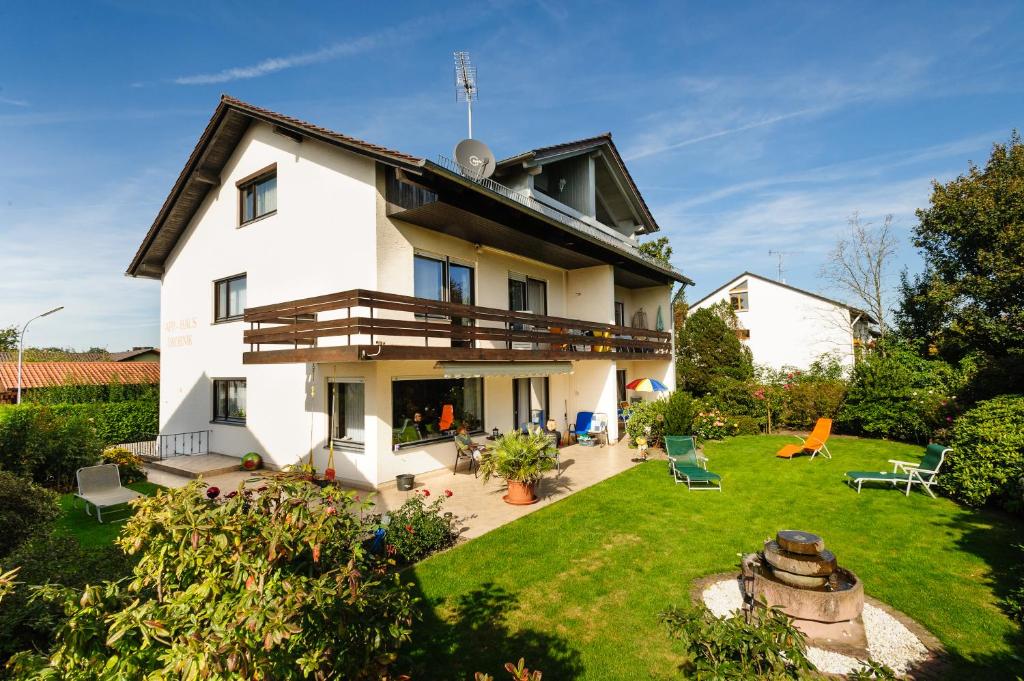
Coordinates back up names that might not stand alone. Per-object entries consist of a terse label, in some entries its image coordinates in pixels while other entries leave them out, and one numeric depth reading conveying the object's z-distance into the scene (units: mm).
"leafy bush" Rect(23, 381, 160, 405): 22047
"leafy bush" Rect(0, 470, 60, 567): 6922
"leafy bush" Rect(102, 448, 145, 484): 14047
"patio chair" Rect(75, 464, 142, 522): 10320
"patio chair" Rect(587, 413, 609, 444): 18453
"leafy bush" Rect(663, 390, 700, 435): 17719
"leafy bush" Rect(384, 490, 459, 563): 7871
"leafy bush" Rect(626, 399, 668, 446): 18250
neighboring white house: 33875
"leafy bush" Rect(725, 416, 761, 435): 19641
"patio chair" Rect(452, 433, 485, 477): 13617
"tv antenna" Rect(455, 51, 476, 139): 17266
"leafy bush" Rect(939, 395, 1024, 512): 9617
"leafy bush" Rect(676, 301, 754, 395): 27047
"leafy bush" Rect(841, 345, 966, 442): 16172
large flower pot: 10938
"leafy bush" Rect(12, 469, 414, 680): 2473
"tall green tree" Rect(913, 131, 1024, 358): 22344
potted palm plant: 10672
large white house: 12219
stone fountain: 5613
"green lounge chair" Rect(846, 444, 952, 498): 10992
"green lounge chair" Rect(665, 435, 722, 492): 12141
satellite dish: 15062
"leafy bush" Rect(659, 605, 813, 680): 3637
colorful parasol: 19828
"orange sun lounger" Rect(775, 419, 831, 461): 15109
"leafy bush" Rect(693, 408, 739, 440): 18734
